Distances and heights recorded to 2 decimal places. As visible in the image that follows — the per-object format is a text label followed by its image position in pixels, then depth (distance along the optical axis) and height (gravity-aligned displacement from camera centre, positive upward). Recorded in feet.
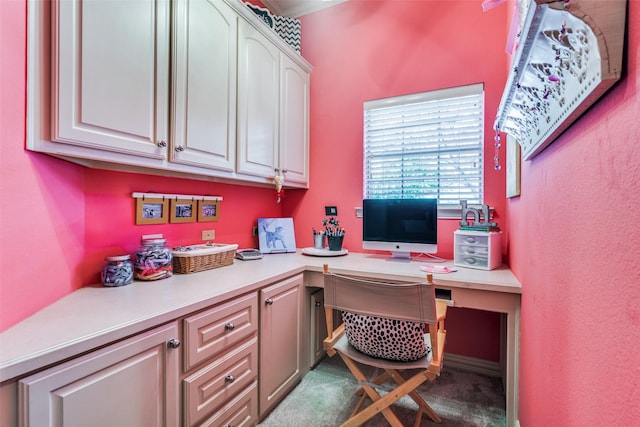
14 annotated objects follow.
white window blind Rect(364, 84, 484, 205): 7.04 +1.82
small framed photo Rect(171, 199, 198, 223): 5.90 +0.06
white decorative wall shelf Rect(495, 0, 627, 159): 1.52 +1.05
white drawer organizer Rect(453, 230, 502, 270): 5.75 -0.74
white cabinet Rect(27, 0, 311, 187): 3.31 +1.98
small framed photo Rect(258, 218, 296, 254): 8.03 -0.64
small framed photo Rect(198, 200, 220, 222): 6.51 +0.07
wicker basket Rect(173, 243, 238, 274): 5.32 -0.88
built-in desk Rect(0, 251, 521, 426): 2.51 -1.17
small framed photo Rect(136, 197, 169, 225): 5.24 +0.04
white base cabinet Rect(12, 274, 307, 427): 2.56 -1.93
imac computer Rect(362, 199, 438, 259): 6.67 -0.30
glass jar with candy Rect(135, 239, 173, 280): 4.79 -0.82
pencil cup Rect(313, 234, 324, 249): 8.01 -0.78
